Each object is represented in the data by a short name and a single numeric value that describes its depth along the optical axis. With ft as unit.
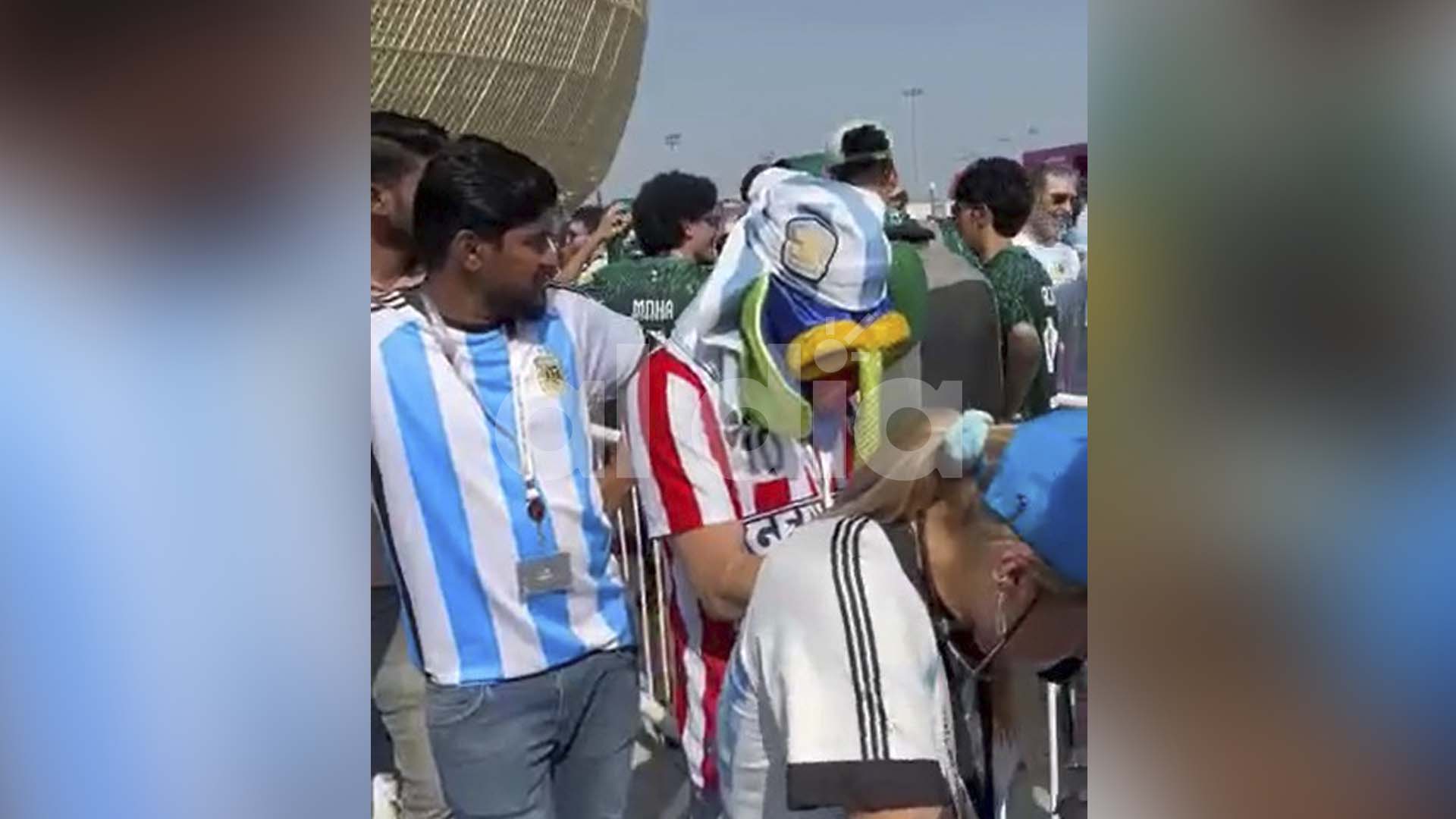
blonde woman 3.91
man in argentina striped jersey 4.10
